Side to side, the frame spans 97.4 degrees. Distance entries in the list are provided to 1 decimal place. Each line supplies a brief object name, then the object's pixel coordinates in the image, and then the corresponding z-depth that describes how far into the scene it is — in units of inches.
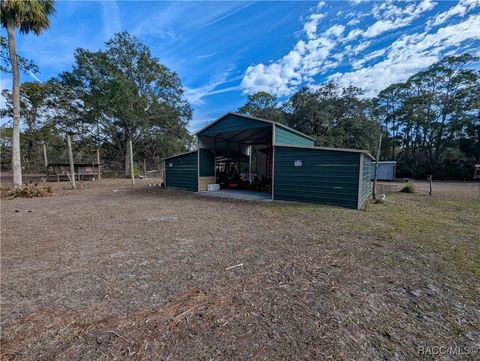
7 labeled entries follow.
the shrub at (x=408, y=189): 441.9
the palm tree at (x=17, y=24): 350.3
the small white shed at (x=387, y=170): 822.5
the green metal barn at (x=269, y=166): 273.3
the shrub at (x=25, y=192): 340.3
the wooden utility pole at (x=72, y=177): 447.4
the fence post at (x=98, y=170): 696.3
